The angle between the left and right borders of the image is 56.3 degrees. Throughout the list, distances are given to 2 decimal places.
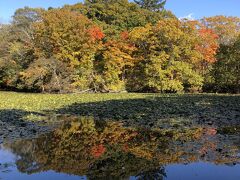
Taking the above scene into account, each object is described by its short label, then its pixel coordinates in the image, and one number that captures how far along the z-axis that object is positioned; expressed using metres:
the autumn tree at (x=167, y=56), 23.47
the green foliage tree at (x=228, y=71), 24.06
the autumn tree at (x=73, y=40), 24.15
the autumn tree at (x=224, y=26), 28.76
